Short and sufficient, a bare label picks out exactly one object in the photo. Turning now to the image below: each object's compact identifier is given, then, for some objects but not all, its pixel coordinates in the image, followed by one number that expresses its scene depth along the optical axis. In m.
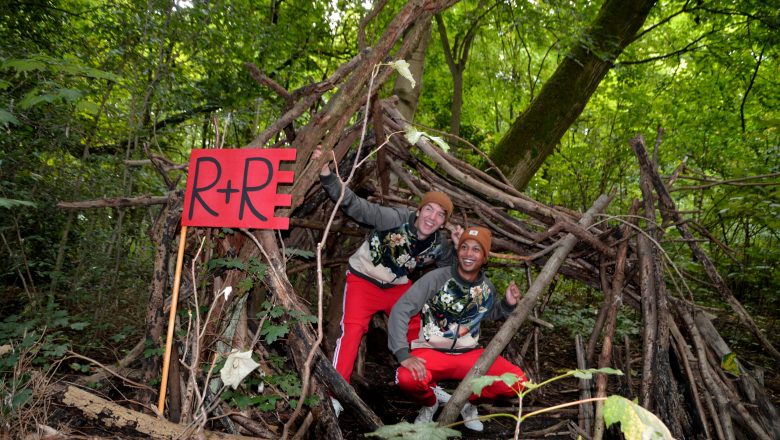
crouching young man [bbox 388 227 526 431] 2.73
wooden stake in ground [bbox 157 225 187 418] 1.80
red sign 1.98
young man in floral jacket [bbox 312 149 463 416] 2.95
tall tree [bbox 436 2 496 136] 6.58
